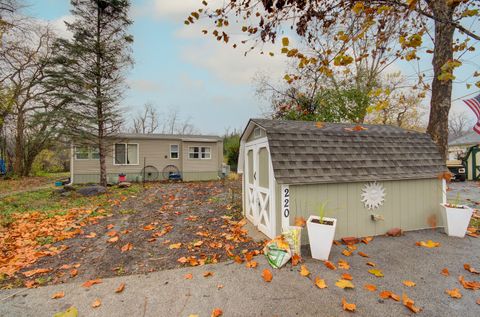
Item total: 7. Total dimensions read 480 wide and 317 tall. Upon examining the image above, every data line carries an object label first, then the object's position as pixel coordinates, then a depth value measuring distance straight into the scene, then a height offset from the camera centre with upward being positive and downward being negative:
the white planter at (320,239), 3.53 -1.30
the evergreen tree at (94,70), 11.16 +4.57
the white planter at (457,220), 4.48 -1.32
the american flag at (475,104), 4.69 +1.03
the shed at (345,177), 4.20 -0.41
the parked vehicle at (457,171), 13.56 -1.02
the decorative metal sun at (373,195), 4.54 -0.80
